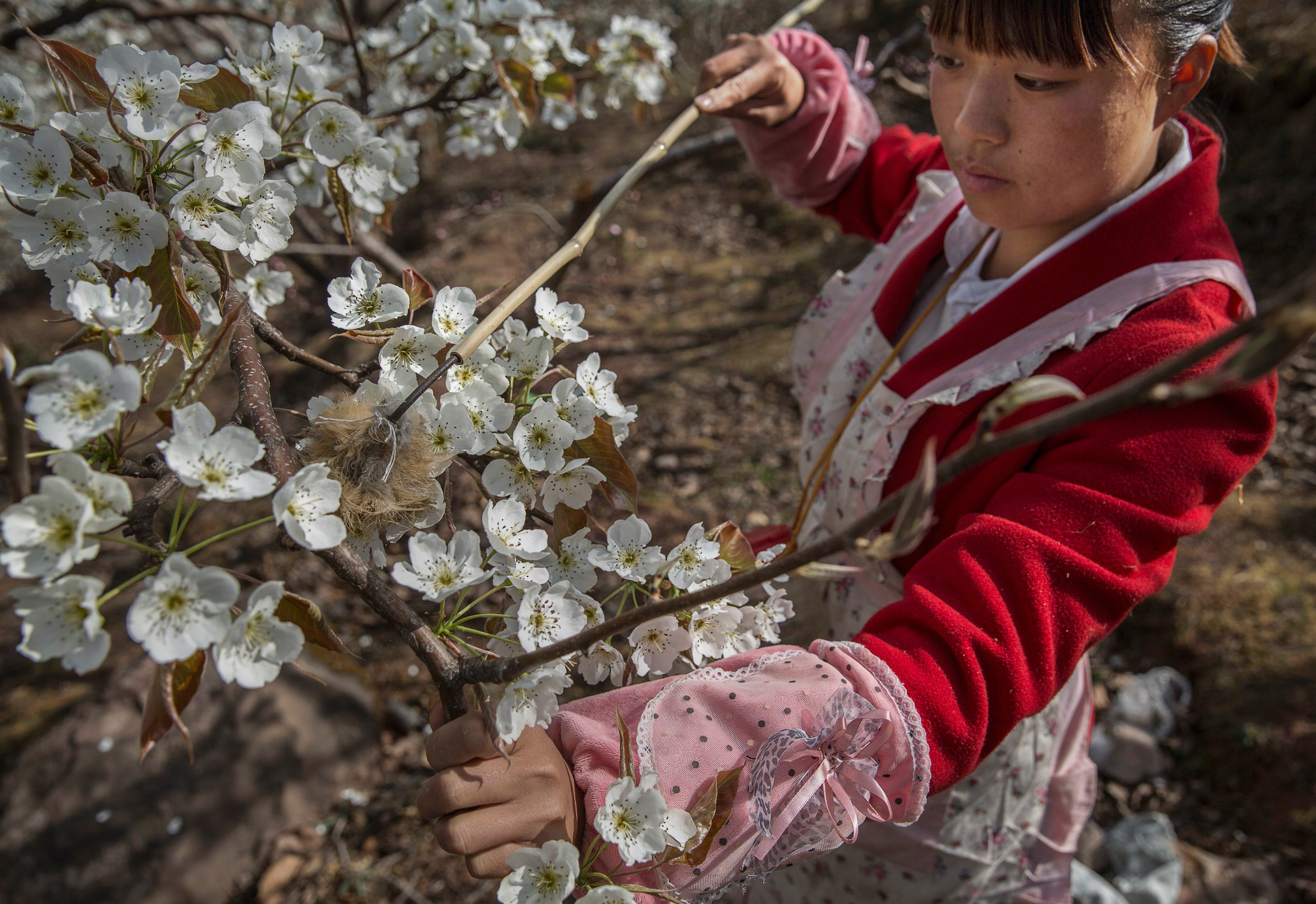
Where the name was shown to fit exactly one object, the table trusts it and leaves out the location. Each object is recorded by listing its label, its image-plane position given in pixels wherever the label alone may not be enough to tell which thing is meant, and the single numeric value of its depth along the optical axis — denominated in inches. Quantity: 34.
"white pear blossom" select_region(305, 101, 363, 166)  36.2
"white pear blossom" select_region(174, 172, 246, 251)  28.3
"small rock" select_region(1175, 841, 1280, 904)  70.9
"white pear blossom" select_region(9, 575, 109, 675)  20.5
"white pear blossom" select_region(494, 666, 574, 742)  26.7
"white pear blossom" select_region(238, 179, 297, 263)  30.3
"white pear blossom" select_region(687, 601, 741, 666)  31.3
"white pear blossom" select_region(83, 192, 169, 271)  26.9
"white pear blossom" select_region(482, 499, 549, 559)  28.5
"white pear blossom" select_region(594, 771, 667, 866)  26.8
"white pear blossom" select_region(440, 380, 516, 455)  29.8
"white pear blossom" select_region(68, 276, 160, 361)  23.8
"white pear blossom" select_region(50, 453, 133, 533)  20.8
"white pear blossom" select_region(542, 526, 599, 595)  30.9
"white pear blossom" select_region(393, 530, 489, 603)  27.5
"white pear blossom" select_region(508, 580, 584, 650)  27.2
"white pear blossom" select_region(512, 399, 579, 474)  30.0
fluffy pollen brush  28.5
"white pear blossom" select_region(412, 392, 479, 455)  29.5
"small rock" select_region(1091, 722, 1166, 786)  83.6
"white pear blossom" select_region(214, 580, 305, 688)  22.8
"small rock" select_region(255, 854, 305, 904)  78.4
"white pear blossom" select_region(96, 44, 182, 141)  27.7
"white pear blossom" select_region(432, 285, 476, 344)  31.8
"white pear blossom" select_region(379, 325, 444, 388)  30.6
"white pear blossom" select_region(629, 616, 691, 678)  31.3
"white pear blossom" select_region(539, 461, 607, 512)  31.4
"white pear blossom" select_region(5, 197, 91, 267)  27.4
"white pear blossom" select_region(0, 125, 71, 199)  26.6
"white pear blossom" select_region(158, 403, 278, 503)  22.1
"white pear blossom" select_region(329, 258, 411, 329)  31.8
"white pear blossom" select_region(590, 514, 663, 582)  30.3
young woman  31.4
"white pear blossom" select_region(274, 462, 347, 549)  23.8
